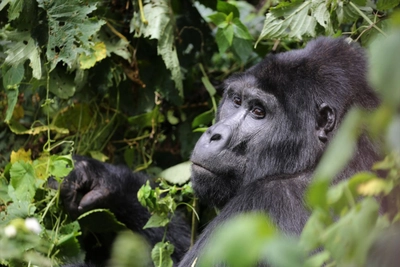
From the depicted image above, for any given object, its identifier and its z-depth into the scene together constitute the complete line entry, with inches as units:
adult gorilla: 234.1
